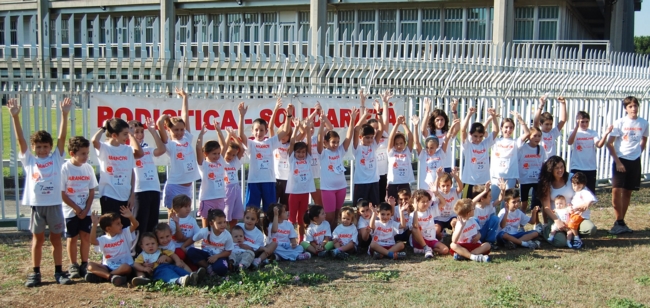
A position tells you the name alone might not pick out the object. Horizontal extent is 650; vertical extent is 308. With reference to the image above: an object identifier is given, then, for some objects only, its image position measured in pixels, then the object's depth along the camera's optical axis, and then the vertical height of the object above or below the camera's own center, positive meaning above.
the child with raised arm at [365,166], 7.73 -0.60
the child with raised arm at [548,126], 8.41 -0.07
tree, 45.09 +5.96
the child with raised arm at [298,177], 7.42 -0.73
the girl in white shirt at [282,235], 6.66 -1.30
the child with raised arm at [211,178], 6.96 -0.71
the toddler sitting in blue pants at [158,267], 5.50 -1.41
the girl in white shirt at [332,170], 7.55 -0.65
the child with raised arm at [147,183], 6.54 -0.73
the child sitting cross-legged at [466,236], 6.66 -1.29
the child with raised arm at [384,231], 6.82 -1.28
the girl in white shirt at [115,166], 6.14 -0.52
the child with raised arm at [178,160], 6.88 -0.51
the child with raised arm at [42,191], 5.74 -0.73
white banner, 7.78 +0.08
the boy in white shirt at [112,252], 5.61 -1.29
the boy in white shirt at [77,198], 5.87 -0.81
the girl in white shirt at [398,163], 7.75 -0.56
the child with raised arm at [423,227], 6.99 -1.24
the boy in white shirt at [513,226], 7.25 -1.27
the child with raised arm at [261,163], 7.37 -0.56
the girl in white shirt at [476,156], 8.02 -0.47
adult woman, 7.68 -0.81
